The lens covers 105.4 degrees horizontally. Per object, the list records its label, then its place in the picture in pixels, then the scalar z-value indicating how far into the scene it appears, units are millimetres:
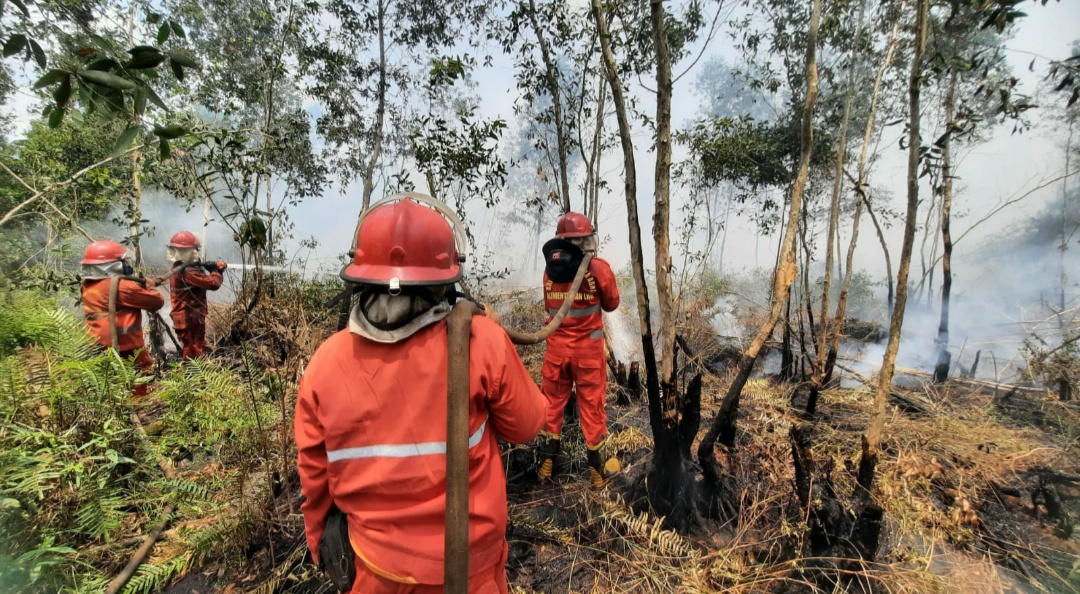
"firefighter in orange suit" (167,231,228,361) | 5930
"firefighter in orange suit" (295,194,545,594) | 1354
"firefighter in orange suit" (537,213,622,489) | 3794
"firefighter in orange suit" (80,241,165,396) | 4422
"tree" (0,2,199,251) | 1121
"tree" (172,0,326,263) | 7531
